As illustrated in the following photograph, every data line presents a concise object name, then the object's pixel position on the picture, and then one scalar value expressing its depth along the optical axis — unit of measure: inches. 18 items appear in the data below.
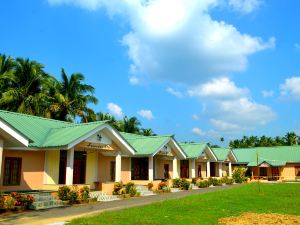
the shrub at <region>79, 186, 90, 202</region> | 735.1
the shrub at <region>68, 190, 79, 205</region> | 706.8
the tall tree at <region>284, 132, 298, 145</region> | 2728.8
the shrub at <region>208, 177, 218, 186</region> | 1440.2
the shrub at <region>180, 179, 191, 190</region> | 1193.4
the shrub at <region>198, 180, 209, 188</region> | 1354.6
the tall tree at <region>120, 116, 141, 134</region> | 1867.6
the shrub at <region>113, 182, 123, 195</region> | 879.1
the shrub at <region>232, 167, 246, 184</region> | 1714.9
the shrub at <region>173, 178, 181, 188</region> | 1195.9
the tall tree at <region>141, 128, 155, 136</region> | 2106.5
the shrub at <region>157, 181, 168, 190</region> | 1081.6
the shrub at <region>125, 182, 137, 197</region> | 898.7
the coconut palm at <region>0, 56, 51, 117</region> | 1272.1
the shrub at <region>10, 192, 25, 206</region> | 589.0
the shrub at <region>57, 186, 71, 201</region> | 704.5
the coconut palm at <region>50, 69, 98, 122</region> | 1435.0
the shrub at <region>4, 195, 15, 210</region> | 568.7
